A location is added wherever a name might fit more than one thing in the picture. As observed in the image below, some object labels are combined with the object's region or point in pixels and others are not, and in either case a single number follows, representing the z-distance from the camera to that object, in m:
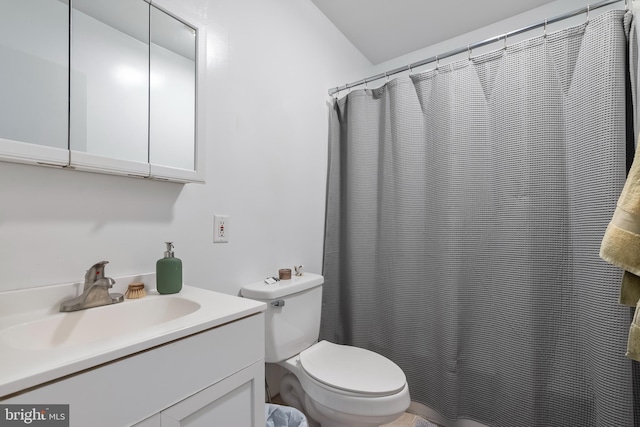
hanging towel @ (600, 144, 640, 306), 0.81
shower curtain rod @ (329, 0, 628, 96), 1.14
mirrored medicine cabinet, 0.75
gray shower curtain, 1.08
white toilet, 1.09
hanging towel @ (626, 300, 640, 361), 0.79
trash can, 1.13
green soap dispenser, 0.96
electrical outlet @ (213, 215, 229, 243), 1.23
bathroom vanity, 0.49
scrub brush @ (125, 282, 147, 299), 0.92
